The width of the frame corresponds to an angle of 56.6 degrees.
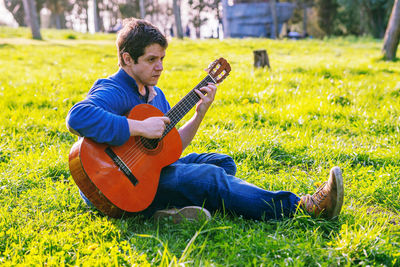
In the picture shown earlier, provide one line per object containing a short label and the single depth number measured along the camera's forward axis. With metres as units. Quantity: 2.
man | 2.35
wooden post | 7.96
